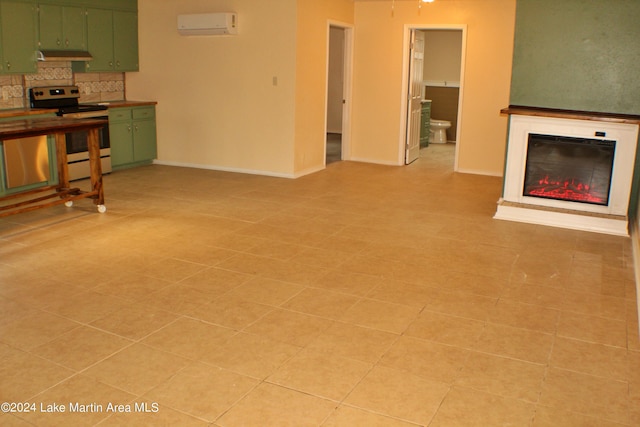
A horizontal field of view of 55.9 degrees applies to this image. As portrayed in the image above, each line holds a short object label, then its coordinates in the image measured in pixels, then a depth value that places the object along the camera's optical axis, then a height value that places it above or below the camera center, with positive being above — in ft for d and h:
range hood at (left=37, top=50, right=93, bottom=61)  23.49 +1.20
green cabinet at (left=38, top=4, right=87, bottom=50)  23.53 +2.30
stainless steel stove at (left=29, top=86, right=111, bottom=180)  23.88 -1.07
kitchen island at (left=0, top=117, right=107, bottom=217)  17.46 -2.49
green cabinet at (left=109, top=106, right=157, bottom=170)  26.63 -2.19
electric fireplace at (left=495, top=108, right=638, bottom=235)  19.01 -2.38
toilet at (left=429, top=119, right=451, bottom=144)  38.47 -2.31
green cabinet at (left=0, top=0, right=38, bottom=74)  22.03 +1.76
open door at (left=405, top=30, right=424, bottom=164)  29.91 -0.11
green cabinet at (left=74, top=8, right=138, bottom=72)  25.82 +2.03
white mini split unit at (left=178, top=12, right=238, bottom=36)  25.71 +2.76
